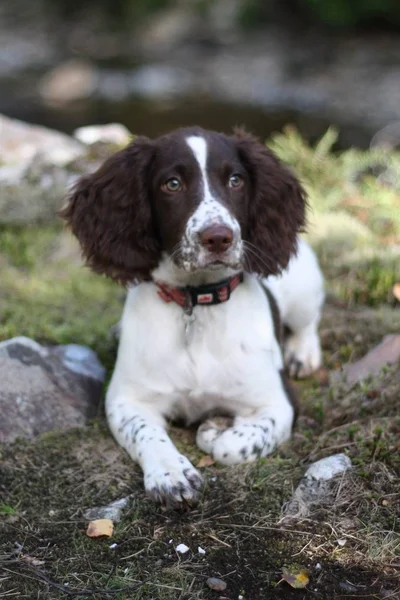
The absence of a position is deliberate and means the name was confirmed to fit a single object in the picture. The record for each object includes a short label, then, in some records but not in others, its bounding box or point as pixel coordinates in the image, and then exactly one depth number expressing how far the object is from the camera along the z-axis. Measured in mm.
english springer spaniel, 3080
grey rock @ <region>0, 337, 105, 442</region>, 3275
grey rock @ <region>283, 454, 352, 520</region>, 2797
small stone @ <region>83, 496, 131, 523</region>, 2793
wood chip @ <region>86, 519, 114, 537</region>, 2680
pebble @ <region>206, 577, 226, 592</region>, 2400
